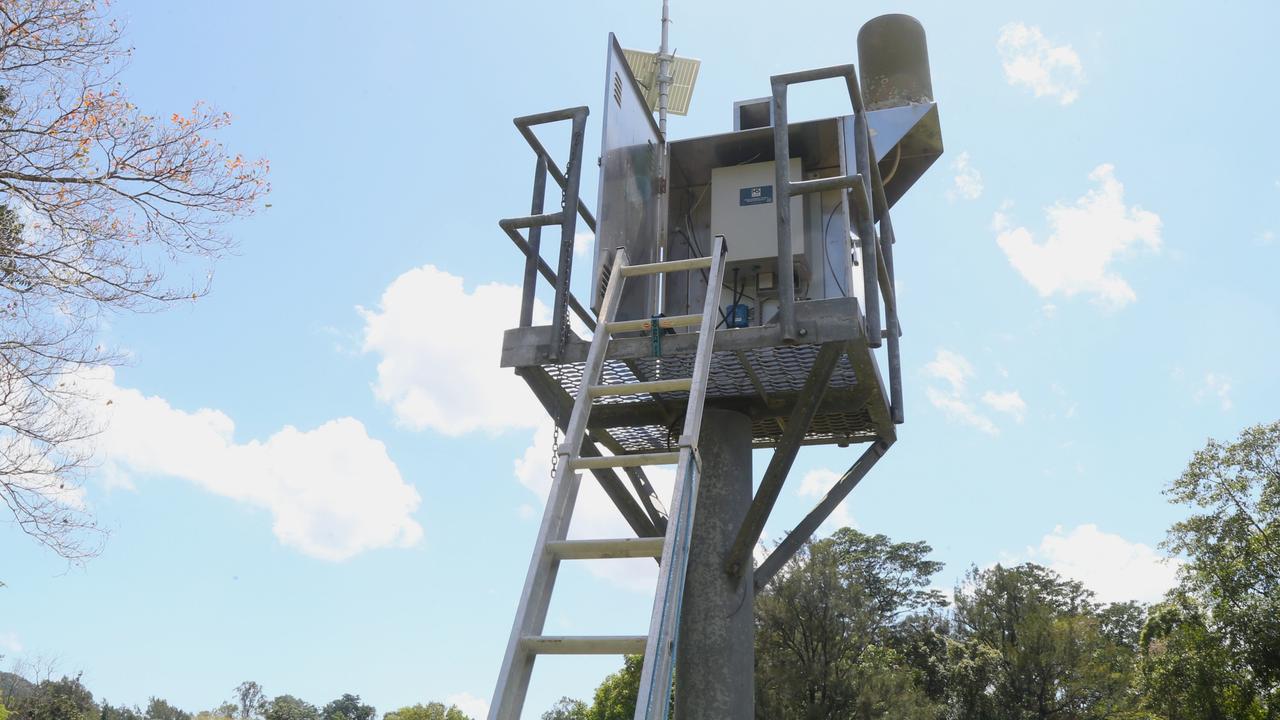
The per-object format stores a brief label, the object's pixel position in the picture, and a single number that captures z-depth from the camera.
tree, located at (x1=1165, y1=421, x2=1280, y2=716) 23.50
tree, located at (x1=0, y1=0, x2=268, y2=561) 9.29
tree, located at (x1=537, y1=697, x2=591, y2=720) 55.34
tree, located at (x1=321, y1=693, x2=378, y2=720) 86.81
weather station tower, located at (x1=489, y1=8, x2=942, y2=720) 5.95
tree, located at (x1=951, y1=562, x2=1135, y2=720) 28.42
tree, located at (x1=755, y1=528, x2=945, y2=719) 23.33
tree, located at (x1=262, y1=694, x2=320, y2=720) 71.94
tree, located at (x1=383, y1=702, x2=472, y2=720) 55.76
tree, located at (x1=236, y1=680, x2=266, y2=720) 107.69
